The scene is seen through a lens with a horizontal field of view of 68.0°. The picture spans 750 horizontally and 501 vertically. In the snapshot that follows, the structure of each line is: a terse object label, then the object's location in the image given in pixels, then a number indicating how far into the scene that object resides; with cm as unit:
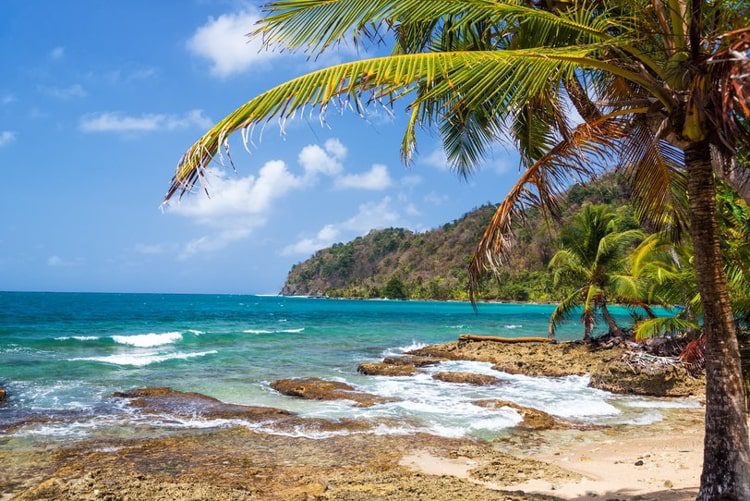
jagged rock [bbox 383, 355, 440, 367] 2017
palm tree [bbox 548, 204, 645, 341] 2202
